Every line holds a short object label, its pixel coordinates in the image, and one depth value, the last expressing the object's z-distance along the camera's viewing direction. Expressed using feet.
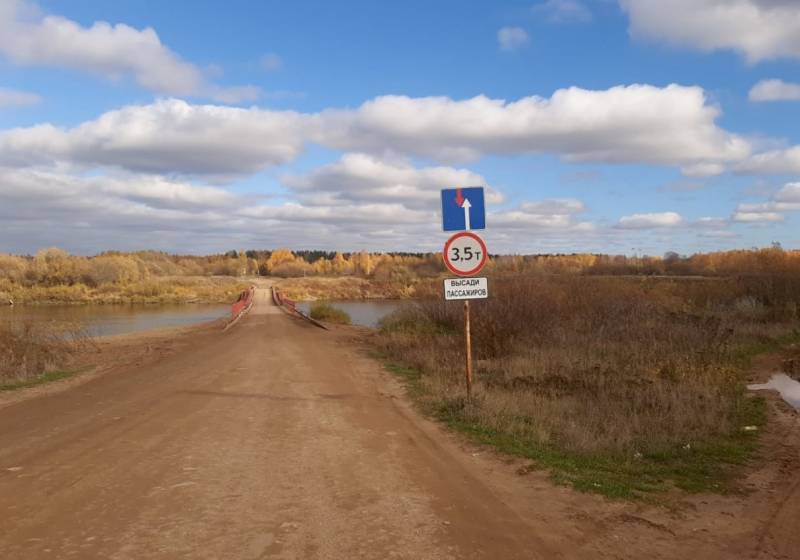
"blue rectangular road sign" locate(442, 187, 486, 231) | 32.32
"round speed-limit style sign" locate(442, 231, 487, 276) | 32.22
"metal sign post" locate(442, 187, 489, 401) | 32.27
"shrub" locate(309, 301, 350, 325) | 110.11
